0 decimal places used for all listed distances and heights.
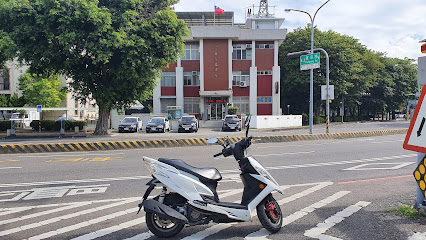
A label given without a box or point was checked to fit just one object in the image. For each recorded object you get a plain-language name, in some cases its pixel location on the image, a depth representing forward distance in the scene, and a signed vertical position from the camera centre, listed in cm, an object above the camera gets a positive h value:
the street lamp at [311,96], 2427 +105
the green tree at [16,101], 4347 +137
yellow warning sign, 426 -83
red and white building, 4450 +469
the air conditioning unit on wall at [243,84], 4516 +366
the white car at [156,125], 3195 -130
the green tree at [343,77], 4828 +527
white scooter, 444 -118
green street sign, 2228 +340
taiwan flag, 4462 +1349
